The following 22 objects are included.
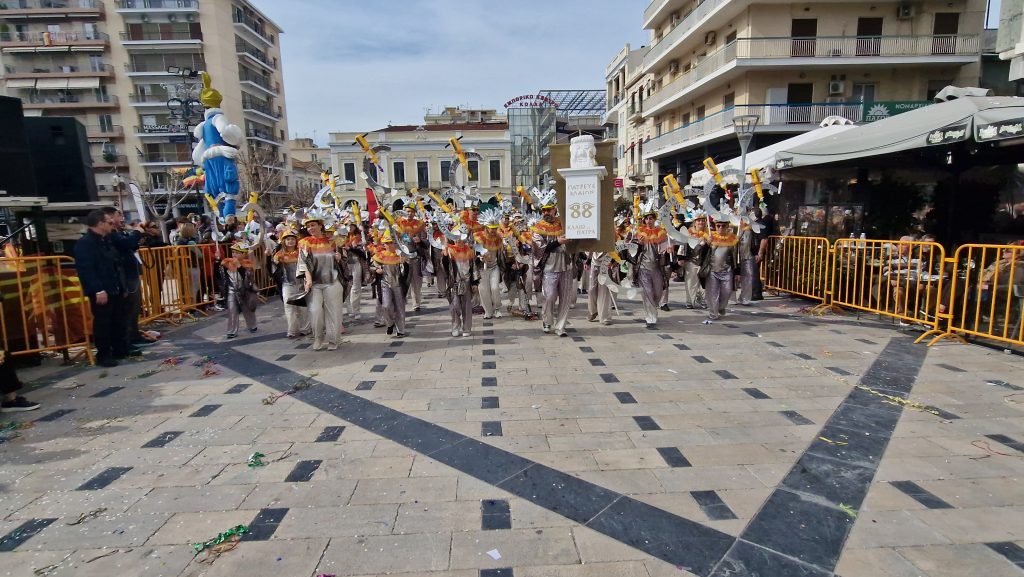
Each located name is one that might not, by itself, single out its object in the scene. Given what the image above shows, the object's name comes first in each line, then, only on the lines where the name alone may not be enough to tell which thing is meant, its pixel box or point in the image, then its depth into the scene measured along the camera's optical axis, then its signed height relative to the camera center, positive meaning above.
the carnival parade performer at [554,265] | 7.38 -0.63
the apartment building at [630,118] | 33.28 +7.88
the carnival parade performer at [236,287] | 7.65 -0.90
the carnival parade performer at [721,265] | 8.12 -0.75
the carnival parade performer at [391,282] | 7.44 -0.84
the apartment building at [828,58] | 20.45 +6.63
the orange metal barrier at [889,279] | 6.88 -0.95
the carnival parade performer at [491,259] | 8.58 -0.62
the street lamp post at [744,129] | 10.95 +2.03
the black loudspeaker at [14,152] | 8.98 +1.53
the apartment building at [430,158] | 42.09 +5.90
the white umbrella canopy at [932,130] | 6.17 +1.21
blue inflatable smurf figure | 9.50 +1.53
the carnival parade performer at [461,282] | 7.62 -0.89
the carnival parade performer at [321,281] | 6.86 -0.74
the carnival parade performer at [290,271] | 7.62 -0.65
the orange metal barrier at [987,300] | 5.86 -1.08
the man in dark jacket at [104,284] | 6.08 -0.65
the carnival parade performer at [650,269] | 7.91 -0.76
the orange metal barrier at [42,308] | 6.09 -0.95
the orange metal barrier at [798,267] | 8.90 -0.96
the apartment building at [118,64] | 37.69 +13.21
